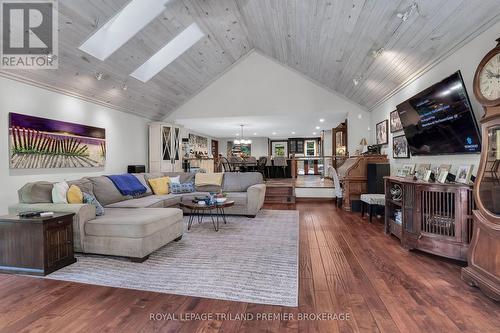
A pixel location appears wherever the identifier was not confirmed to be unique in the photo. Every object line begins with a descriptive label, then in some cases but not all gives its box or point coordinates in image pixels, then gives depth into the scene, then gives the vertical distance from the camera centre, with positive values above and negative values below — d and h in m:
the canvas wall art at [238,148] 14.77 +1.06
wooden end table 2.67 -0.77
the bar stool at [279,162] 9.30 +0.15
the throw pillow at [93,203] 3.36 -0.43
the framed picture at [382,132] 5.71 +0.74
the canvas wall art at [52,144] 4.03 +0.47
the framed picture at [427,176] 3.39 -0.16
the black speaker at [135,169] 6.77 -0.01
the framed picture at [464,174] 2.88 -0.12
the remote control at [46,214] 2.78 -0.47
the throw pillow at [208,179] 5.93 -0.27
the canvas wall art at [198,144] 11.65 +1.12
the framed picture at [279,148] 15.43 +1.07
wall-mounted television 2.86 +0.54
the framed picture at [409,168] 4.17 -0.06
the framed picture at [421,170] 3.70 -0.09
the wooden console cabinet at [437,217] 2.79 -0.62
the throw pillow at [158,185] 5.57 -0.37
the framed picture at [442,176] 3.08 -0.15
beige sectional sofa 2.96 -0.64
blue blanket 4.83 -0.30
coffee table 4.23 -0.89
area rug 2.30 -1.06
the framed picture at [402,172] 4.33 -0.13
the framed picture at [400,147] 4.65 +0.32
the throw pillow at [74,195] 3.34 -0.33
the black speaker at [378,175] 5.45 -0.21
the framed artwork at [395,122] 4.87 +0.82
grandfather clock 2.14 -0.25
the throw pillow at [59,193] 3.29 -0.29
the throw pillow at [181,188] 5.66 -0.44
